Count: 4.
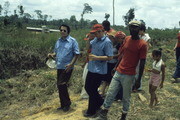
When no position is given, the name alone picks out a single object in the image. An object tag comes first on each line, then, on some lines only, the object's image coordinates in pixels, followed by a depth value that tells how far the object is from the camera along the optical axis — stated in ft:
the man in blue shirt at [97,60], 10.57
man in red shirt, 9.53
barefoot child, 11.87
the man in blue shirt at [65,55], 12.29
